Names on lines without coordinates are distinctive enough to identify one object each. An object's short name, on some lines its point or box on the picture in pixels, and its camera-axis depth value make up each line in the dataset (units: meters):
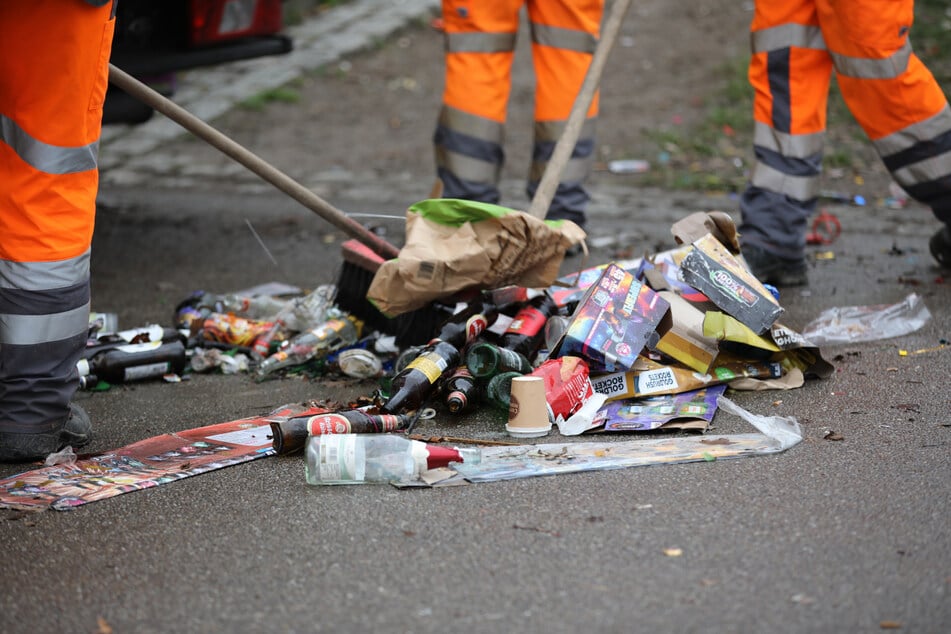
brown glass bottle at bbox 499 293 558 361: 6.24
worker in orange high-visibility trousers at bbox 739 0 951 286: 7.36
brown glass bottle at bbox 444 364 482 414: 5.64
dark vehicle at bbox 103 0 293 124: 8.98
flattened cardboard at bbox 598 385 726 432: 5.45
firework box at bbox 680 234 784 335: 6.07
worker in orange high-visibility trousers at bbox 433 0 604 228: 8.04
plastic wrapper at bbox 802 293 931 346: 7.05
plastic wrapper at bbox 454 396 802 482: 4.94
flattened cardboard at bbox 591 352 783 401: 5.80
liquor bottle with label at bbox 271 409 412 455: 5.25
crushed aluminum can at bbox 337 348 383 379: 6.64
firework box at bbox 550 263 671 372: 5.80
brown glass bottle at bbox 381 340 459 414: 5.63
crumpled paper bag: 6.21
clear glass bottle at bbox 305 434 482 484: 4.87
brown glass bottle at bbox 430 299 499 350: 6.16
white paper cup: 5.45
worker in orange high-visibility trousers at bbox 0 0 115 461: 4.85
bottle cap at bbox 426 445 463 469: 4.96
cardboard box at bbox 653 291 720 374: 5.98
